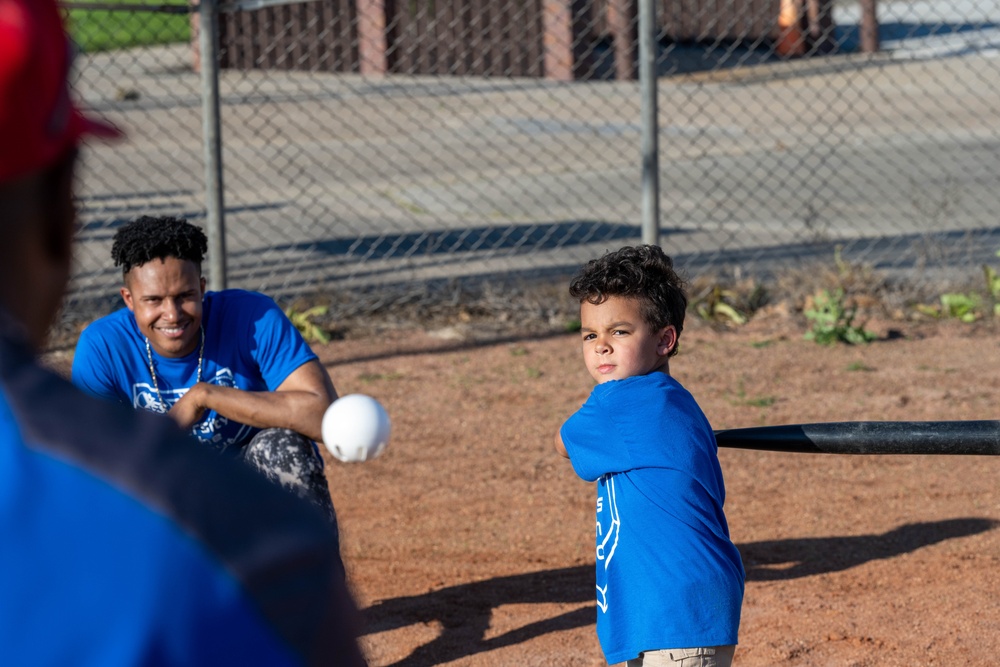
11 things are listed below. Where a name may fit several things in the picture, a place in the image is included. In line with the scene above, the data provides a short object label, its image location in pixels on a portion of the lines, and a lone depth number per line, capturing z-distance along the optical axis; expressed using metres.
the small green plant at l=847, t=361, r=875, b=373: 13.02
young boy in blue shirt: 5.20
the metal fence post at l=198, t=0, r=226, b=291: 12.16
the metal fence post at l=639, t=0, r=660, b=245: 12.99
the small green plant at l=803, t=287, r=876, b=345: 13.92
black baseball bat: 5.11
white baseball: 5.22
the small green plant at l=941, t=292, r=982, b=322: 14.79
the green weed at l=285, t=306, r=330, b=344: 13.94
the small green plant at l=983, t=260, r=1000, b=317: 14.87
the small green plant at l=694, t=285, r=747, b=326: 14.91
